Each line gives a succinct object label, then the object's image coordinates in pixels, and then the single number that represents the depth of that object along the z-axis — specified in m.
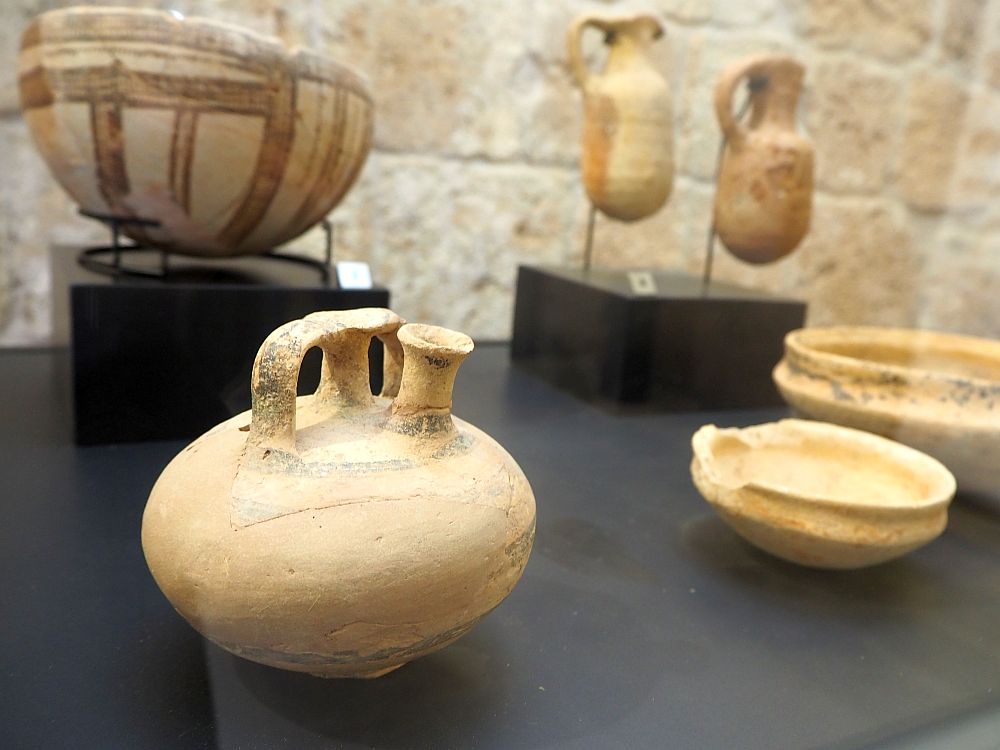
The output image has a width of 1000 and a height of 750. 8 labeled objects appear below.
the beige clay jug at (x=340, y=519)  0.58
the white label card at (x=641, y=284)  1.54
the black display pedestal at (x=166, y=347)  1.12
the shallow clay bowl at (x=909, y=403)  1.12
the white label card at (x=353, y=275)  1.23
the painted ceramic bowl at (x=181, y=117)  1.04
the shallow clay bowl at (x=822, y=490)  0.89
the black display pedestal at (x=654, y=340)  1.51
